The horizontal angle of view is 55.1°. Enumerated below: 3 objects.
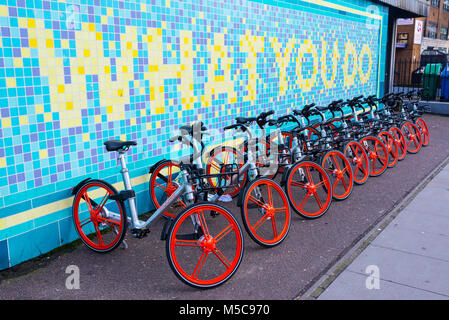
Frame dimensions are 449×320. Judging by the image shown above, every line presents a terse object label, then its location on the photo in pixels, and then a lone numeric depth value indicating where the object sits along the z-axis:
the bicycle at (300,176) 5.13
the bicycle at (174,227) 3.59
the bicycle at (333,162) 5.75
